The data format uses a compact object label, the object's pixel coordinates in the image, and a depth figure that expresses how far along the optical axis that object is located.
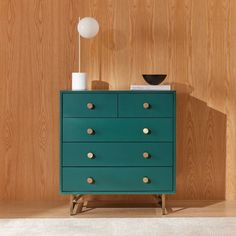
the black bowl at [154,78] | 3.38
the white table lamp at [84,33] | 3.31
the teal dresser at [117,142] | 3.23
